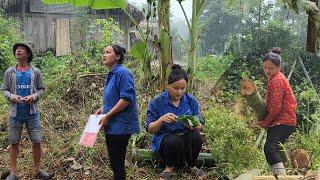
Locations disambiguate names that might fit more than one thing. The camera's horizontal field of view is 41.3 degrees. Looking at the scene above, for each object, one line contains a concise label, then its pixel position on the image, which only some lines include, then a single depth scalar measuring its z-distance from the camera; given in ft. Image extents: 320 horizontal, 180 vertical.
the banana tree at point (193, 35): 17.25
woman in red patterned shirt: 14.07
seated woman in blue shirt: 13.99
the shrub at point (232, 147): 14.60
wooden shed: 49.01
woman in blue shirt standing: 12.67
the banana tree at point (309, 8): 17.49
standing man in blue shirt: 14.90
